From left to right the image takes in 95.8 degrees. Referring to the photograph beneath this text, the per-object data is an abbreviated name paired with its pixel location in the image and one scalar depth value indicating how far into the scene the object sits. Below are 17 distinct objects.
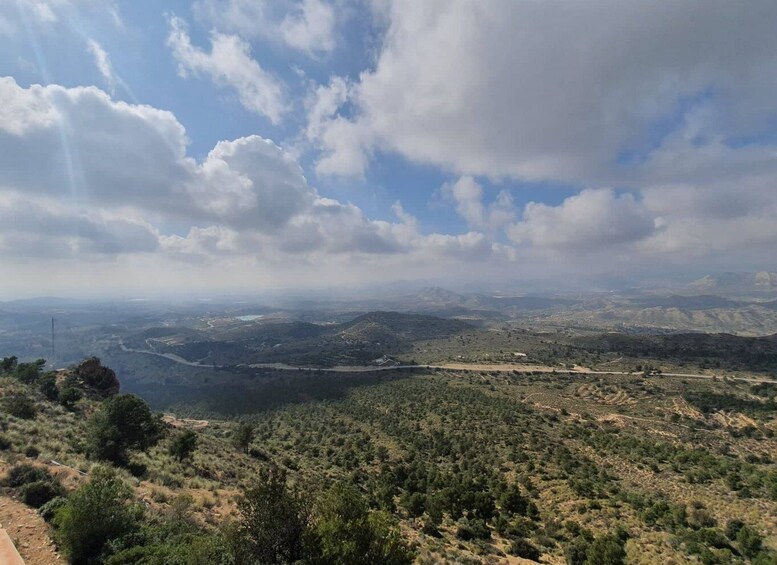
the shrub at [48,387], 44.45
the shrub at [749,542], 20.85
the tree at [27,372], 48.34
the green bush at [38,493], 15.33
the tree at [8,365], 54.44
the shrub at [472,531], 24.17
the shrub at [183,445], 32.22
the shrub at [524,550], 21.94
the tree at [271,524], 12.09
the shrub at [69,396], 42.18
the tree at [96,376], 54.34
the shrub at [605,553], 19.89
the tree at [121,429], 26.27
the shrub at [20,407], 30.70
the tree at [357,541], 11.88
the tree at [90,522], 12.38
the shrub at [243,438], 42.47
